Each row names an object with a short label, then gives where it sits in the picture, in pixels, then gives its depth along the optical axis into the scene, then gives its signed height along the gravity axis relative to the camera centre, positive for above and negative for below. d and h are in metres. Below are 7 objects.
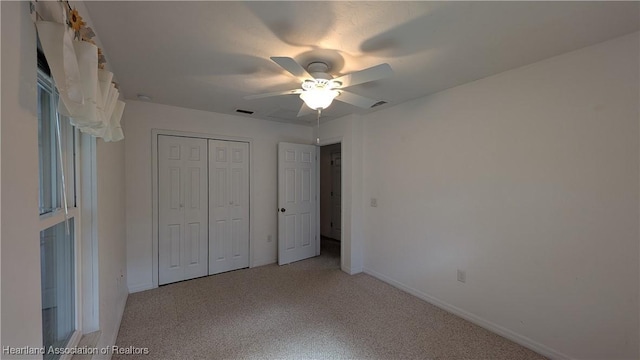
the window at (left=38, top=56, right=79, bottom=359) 1.10 -0.17
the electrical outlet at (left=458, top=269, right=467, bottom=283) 2.52 -0.97
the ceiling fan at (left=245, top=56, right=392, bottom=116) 1.67 +0.67
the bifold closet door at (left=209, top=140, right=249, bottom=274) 3.55 -0.37
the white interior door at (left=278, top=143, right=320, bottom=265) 3.97 -0.37
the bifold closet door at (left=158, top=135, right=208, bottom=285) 3.22 -0.37
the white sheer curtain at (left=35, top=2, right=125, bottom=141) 0.86 +0.42
